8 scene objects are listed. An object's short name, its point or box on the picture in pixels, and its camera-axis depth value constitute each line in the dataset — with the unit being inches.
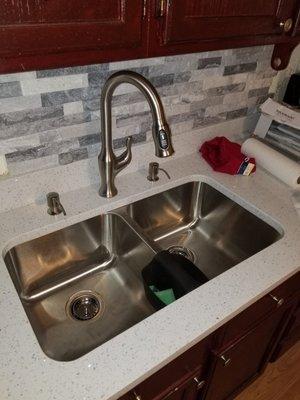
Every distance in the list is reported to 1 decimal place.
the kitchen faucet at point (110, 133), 27.3
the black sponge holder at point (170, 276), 32.8
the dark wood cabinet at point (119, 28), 19.4
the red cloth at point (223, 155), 46.2
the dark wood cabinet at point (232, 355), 29.1
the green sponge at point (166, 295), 33.1
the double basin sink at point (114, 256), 34.6
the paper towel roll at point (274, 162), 43.6
